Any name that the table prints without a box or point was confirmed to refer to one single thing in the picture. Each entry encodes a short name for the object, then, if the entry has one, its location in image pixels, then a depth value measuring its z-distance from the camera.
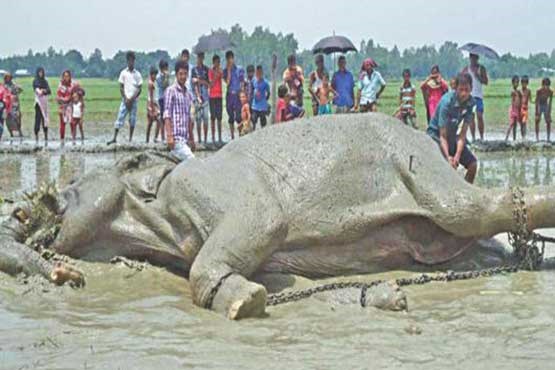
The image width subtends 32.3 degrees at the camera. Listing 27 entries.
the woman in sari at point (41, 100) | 23.17
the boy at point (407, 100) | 21.80
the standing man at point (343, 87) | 21.19
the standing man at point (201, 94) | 21.30
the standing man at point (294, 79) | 20.77
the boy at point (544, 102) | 24.27
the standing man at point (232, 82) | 21.89
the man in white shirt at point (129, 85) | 21.42
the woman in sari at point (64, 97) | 22.80
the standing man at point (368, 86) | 21.02
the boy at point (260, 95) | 21.44
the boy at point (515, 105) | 23.81
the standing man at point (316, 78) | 21.30
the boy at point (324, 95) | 21.09
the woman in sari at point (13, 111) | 24.69
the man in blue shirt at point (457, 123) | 10.29
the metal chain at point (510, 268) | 7.25
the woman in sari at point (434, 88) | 21.48
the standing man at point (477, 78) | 20.94
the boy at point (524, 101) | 23.86
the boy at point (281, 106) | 18.84
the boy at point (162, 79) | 20.95
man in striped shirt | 11.47
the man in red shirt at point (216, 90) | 21.77
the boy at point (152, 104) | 21.88
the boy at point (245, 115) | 21.00
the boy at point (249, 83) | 22.16
